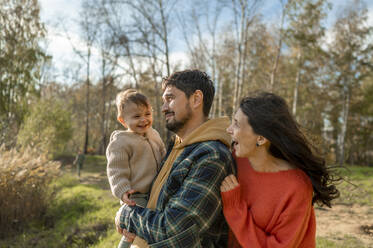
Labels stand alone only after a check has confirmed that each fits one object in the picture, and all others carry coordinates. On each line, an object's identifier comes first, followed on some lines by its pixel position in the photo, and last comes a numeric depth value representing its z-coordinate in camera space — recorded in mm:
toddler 2288
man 1615
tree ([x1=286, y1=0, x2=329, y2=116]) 15594
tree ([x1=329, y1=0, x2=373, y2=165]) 19891
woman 1564
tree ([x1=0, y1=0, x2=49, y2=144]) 17266
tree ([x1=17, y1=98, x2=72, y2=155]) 13727
